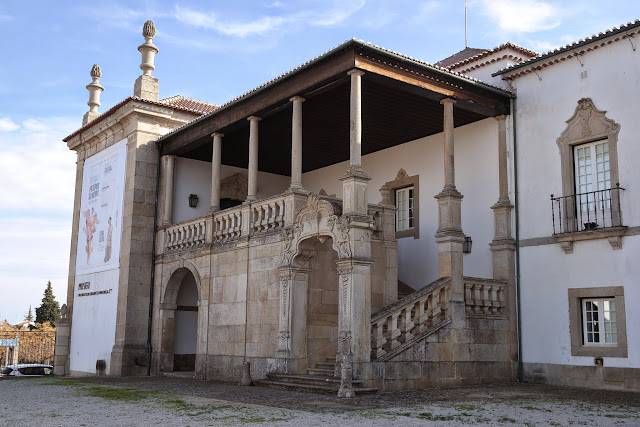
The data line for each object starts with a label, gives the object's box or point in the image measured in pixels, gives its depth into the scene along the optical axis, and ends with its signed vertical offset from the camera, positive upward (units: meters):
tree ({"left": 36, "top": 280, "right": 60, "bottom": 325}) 51.22 +1.63
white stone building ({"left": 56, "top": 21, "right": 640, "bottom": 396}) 12.20 +1.97
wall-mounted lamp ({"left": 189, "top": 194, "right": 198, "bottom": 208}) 19.06 +3.65
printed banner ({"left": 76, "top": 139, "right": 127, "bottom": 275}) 19.11 +3.50
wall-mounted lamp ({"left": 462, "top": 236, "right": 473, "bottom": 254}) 14.96 +2.02
